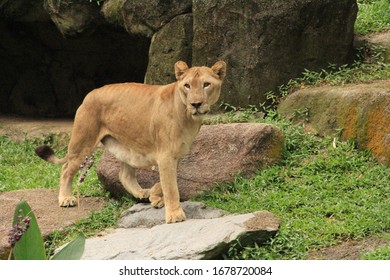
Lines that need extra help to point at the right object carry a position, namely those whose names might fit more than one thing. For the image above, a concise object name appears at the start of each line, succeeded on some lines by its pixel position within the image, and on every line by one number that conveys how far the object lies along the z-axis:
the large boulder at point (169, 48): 21.48
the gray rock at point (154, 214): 15.33
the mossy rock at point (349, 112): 17.41
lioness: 14.77
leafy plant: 6.91
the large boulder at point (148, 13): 21.56
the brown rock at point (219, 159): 17.02
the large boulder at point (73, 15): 23.59
